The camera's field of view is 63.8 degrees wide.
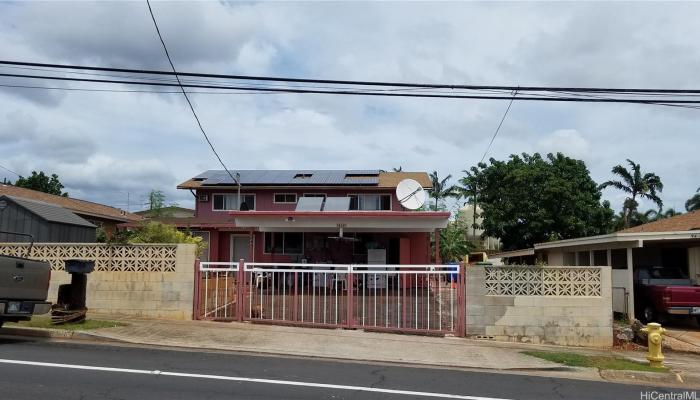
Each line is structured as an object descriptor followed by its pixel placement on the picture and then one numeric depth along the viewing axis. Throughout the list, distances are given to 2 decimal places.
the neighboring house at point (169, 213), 27.17
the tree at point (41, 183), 46.72
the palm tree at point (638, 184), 43.06
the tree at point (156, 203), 26.07
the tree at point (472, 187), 40.99
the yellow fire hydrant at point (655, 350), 9.38
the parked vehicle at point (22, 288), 8.95
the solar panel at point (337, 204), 20.33
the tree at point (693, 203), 58.04
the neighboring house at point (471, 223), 47.49
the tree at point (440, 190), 43.72
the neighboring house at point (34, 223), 16.02
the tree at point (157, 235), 15.77
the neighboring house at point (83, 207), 26.73
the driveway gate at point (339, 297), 11.75
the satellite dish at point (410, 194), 18.62
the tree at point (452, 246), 32.34
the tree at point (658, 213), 55.45
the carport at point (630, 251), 15.84
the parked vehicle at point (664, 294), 15.06
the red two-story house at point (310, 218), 17.53
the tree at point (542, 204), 34.66
